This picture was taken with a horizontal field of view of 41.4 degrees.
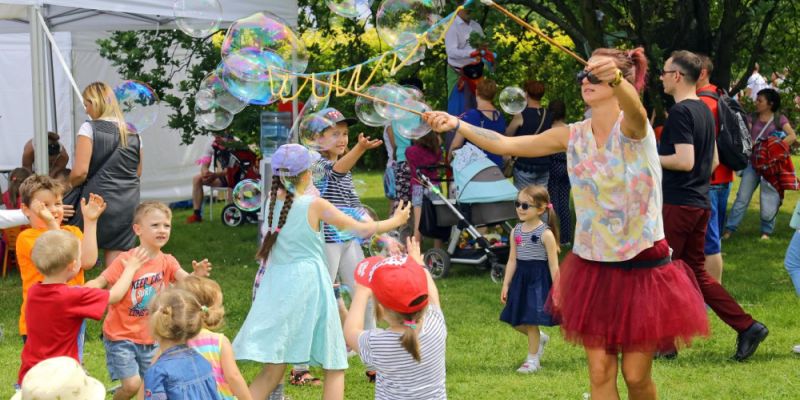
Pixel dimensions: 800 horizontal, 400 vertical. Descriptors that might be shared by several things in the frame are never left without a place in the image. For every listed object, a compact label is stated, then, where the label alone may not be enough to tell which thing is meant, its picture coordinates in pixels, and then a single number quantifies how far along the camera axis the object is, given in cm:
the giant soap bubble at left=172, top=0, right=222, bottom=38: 797
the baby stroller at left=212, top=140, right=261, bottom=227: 1383
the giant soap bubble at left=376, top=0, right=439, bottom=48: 651
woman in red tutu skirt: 443
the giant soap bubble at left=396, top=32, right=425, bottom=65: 653
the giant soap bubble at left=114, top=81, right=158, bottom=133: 796
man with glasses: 617
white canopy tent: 799
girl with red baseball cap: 378
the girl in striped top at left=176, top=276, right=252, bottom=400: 412
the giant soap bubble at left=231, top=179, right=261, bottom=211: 719
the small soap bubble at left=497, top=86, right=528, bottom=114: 855
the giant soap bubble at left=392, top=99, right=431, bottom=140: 611
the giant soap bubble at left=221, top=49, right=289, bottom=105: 620
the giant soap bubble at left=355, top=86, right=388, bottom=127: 639
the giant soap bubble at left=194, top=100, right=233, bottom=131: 777
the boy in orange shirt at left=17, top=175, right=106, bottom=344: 548
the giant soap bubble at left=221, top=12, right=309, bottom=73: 639
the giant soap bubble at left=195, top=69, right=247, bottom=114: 752
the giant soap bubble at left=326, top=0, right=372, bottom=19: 688
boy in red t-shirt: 462
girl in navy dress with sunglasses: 645
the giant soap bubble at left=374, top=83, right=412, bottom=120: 612
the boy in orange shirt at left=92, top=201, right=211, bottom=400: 517
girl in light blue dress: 516
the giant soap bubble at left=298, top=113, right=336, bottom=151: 634
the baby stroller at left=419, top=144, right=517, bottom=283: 960
